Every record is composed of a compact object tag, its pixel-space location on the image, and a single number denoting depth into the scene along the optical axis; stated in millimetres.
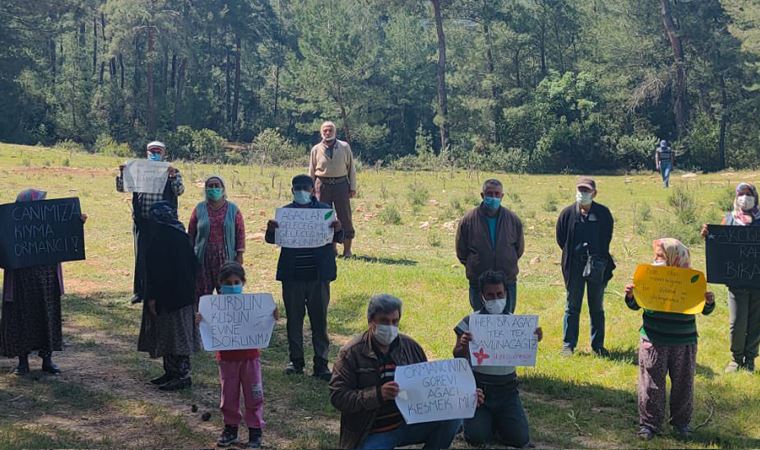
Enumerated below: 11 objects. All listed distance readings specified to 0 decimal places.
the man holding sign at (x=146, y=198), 9648
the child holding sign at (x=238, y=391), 6434
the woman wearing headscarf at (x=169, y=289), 7398
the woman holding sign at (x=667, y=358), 6695
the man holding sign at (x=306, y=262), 8141
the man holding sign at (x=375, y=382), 5457
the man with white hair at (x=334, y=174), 12664
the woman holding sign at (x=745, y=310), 8609
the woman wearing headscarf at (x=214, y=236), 8320
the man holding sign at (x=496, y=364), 6398
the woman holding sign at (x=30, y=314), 8039
